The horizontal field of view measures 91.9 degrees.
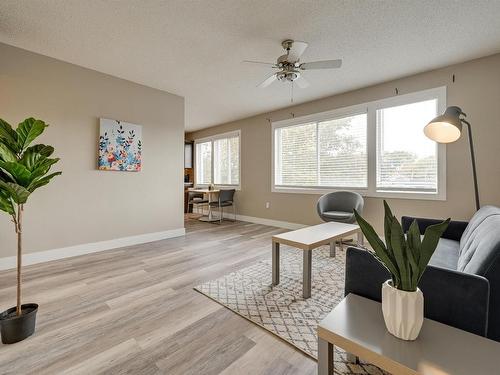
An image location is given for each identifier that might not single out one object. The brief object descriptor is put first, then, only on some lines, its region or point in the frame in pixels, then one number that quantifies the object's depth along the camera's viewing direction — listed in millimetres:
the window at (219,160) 6359
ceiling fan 2502
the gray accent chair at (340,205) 3631
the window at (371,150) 3475
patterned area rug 1592
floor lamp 2059
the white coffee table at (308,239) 2166
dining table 5969
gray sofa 1026
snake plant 896
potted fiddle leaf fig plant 1516
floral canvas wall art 3557
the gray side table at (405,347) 783
